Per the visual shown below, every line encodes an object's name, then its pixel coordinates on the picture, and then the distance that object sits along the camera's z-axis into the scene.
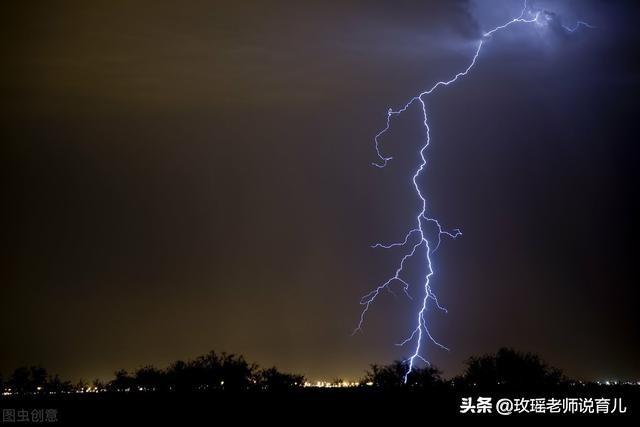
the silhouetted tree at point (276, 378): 35.61
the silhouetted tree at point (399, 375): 33.84
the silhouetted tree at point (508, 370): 34.12
